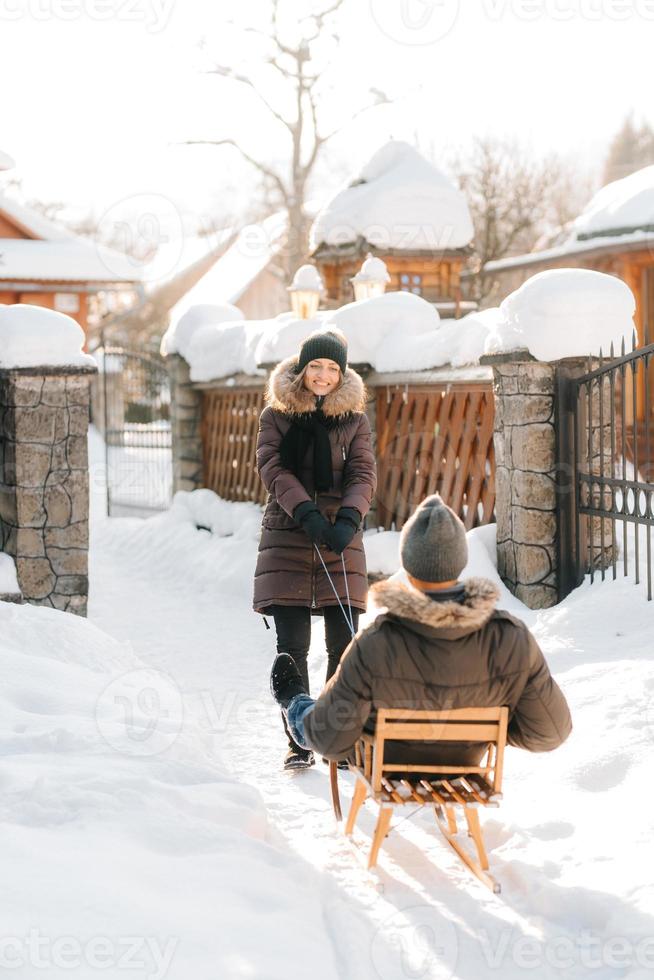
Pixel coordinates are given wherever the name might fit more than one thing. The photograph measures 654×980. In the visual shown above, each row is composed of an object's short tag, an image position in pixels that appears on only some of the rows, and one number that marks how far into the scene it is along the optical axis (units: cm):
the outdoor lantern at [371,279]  2255
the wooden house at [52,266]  3578
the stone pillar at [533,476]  1196
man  587
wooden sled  605
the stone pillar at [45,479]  1374
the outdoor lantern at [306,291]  2081
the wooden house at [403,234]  3244
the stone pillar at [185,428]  2317
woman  854
